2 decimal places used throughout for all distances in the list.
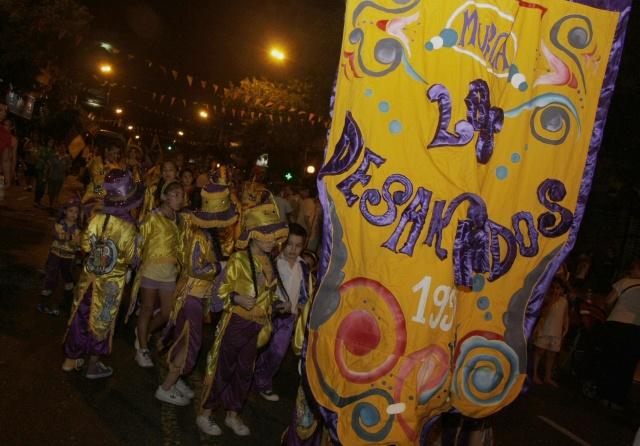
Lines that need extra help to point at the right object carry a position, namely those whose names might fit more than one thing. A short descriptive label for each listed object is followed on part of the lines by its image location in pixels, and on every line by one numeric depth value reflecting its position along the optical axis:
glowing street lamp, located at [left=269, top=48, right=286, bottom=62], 16.66
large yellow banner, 2.18
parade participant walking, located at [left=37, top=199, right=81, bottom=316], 7.51
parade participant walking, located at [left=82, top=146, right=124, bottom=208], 7.38
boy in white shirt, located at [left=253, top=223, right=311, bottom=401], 4.78
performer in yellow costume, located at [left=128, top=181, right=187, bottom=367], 5.70
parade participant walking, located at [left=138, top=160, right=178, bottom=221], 7.42
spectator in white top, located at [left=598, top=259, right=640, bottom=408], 7.80
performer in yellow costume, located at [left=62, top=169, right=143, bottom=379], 5.26
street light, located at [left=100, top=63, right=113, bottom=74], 22.28
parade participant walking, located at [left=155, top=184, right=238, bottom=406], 5.00
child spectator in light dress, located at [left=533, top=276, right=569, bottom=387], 8.52
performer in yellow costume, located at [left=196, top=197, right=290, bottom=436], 4.49
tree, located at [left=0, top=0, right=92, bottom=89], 17.61
